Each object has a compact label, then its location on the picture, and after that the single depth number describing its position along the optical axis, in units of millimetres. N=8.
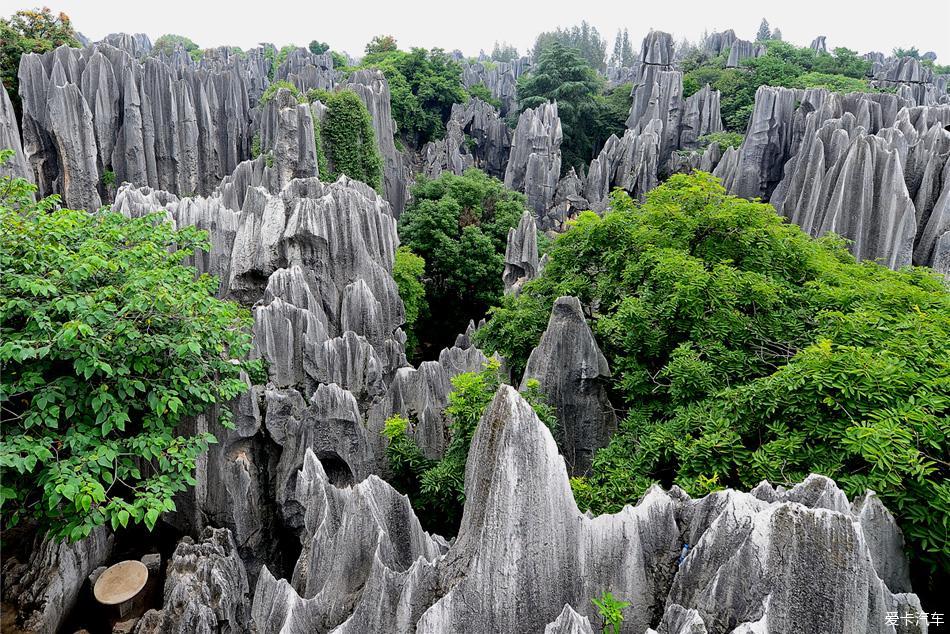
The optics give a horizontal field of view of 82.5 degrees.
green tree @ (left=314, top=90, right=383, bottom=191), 25000
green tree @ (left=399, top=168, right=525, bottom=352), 22328
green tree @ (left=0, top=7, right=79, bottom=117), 27969
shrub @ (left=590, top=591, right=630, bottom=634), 3811
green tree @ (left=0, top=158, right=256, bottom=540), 6180
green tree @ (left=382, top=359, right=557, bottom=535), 7957
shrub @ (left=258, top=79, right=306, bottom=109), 25444
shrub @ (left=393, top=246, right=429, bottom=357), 17531
